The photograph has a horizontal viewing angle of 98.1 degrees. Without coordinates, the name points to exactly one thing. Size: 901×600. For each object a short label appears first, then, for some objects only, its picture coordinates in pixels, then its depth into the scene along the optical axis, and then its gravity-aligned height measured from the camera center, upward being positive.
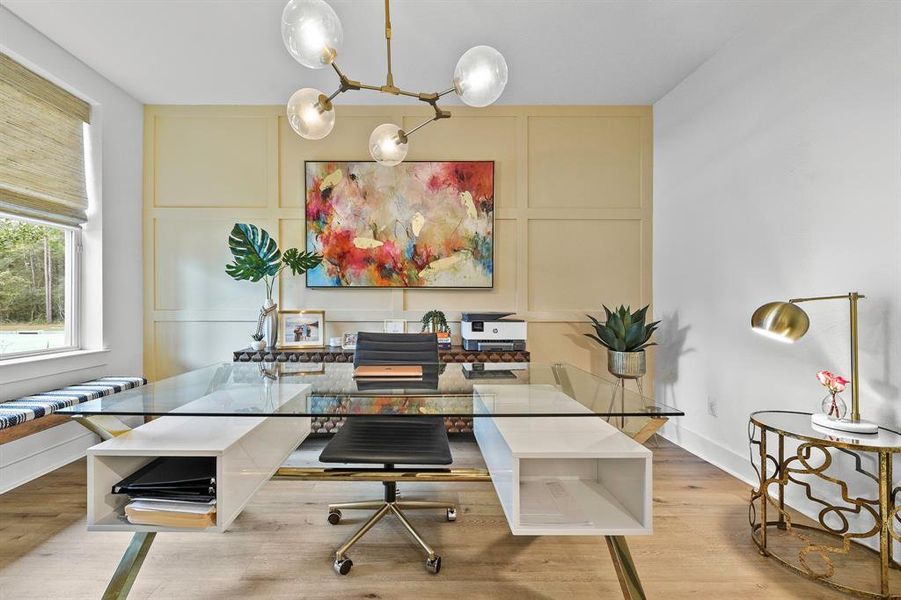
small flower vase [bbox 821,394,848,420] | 1.66 -0.47
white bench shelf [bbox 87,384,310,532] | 1.16 -0.49
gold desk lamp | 1.64 -0.13
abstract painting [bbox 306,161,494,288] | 3.38 +0.72
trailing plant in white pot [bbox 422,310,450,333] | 3.26 -0.19
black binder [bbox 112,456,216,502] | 1.19 -0.57
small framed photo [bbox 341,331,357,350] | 3.22 -0.35
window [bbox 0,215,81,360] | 2.51 +0.08
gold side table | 1.47 -0.97
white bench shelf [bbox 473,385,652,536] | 1.18 -0.60
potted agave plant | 2.88 -0.32
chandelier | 1.29 +0.85
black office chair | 1.66 -0.67
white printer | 3.05 -0.27
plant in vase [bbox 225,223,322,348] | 3.07 +0.30
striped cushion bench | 2.05 -0.59
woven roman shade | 2.37 +1.00
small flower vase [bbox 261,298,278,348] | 3.12 -0.19
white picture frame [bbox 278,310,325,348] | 3.25 -0.25
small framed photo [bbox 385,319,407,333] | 3.36 -0.24
